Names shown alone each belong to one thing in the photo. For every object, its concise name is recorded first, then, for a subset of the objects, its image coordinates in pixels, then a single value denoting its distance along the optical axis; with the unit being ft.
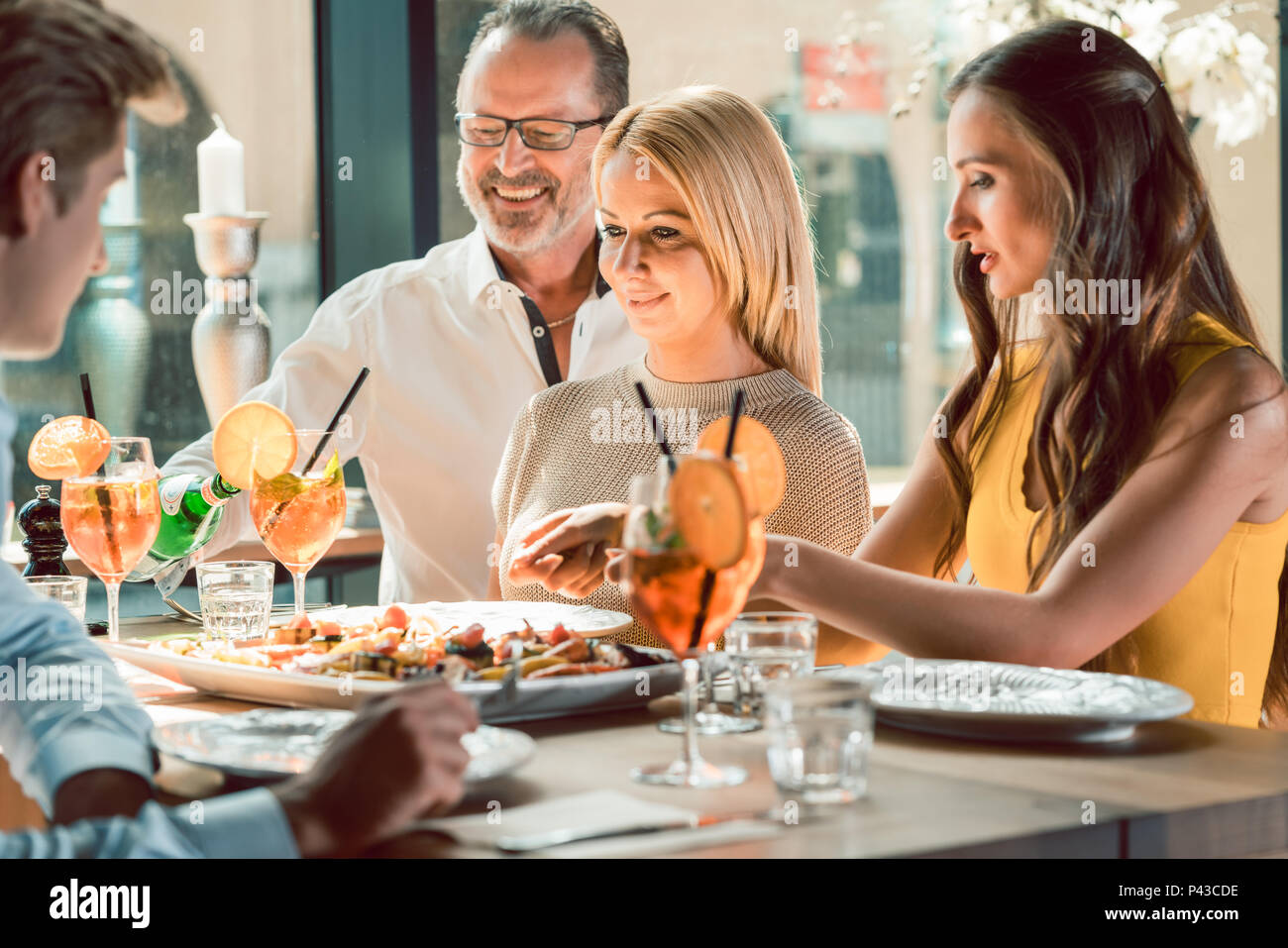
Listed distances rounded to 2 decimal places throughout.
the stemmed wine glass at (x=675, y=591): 3.51
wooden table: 2.98
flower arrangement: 11.00
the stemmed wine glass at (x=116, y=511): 5.65
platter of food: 4.20
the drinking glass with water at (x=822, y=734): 3.28
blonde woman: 7.33
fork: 4.06
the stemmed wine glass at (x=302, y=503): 5.82
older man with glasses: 9.67
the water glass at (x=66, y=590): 6.13
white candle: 11.21
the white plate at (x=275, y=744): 3.38
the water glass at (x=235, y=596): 5.72
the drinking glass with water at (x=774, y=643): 4.17
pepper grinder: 6.82
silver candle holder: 11.25
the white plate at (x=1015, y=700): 3.77
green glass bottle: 6.28
